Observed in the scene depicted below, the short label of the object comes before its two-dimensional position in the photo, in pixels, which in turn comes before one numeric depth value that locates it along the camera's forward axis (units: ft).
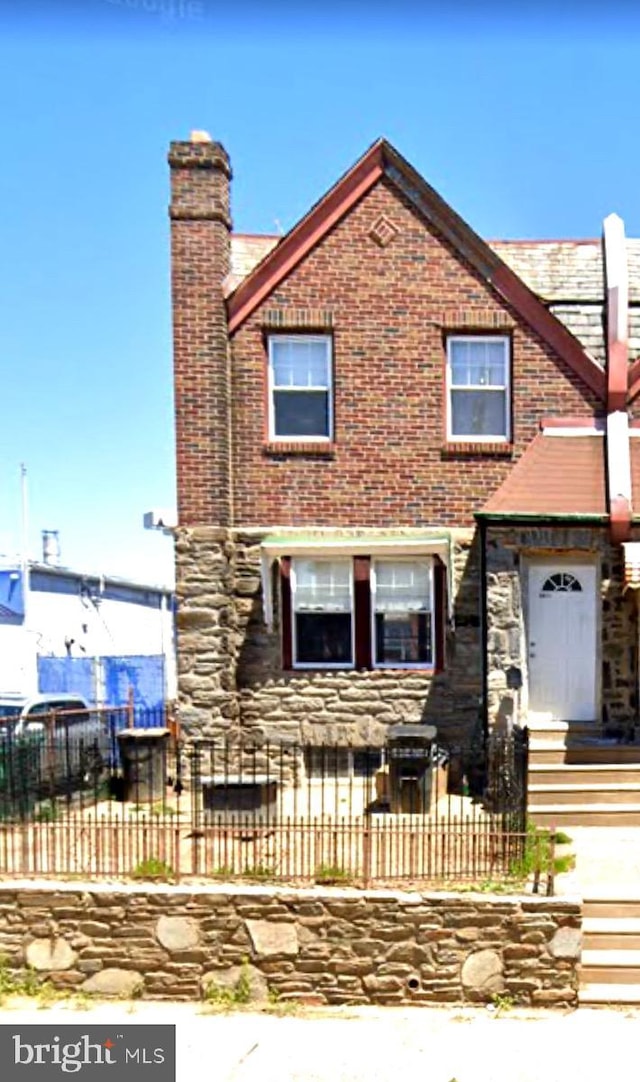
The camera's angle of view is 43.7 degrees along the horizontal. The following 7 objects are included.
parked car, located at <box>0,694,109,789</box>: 29.68
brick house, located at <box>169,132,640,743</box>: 38.63
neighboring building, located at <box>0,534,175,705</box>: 72.23
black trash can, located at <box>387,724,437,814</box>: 30.71
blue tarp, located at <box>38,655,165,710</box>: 70.69
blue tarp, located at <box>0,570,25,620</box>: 90.27
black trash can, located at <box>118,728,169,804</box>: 34.24
